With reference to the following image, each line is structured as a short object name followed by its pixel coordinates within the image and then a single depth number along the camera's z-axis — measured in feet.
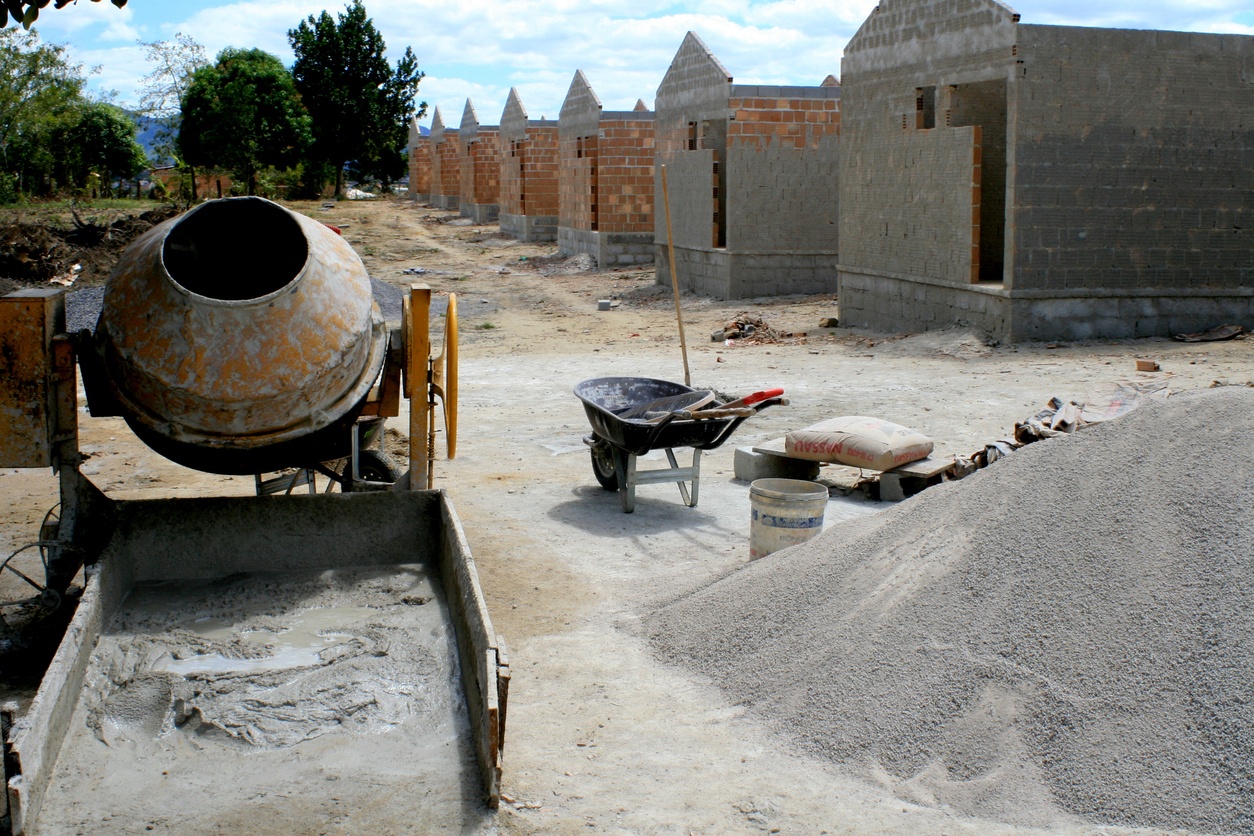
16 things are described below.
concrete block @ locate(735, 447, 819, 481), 24.86
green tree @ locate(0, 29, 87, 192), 86.84
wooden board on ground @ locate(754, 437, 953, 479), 22.68
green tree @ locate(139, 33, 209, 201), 118.63
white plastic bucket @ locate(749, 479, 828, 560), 18.22
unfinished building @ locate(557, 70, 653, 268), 74.13
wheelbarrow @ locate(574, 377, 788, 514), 21.58
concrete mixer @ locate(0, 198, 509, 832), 15.33
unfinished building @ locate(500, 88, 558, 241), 93.86
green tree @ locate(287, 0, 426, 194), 142.82
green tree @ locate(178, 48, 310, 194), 105.29
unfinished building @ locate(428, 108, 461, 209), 136.98
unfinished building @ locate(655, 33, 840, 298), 56.18
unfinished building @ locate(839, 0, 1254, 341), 38.81
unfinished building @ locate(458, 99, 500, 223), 116.26
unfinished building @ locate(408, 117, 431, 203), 149.69
